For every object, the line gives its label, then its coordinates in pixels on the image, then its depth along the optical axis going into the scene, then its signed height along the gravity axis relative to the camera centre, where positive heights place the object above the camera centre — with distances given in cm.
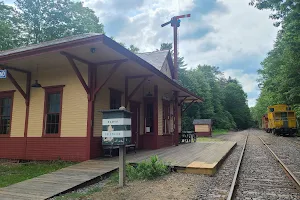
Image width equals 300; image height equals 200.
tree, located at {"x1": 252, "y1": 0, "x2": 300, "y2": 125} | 1017 +481
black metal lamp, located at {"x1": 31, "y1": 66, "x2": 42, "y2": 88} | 865 +156
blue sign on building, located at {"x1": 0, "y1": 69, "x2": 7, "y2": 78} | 773 +174
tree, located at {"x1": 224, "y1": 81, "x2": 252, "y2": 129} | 6762 +694
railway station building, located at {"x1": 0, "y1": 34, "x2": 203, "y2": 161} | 729 +125
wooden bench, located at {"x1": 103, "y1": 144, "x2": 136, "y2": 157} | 838 -77
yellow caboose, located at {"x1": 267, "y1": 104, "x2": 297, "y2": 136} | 2509 +90
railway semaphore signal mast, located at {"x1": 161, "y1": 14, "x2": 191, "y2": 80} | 1773 +763
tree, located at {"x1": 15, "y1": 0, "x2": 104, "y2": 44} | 2691 +1235
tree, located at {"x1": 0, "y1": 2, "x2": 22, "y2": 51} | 2234 +1002
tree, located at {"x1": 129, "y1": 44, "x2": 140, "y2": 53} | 4224 +1417
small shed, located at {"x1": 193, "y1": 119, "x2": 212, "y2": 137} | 2778 +11
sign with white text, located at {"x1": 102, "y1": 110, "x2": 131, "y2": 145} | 501 +3
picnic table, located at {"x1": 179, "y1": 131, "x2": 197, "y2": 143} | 1647 -54
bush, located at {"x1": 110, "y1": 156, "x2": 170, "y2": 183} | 595 -108
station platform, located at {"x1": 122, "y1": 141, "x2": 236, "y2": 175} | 656 -100
